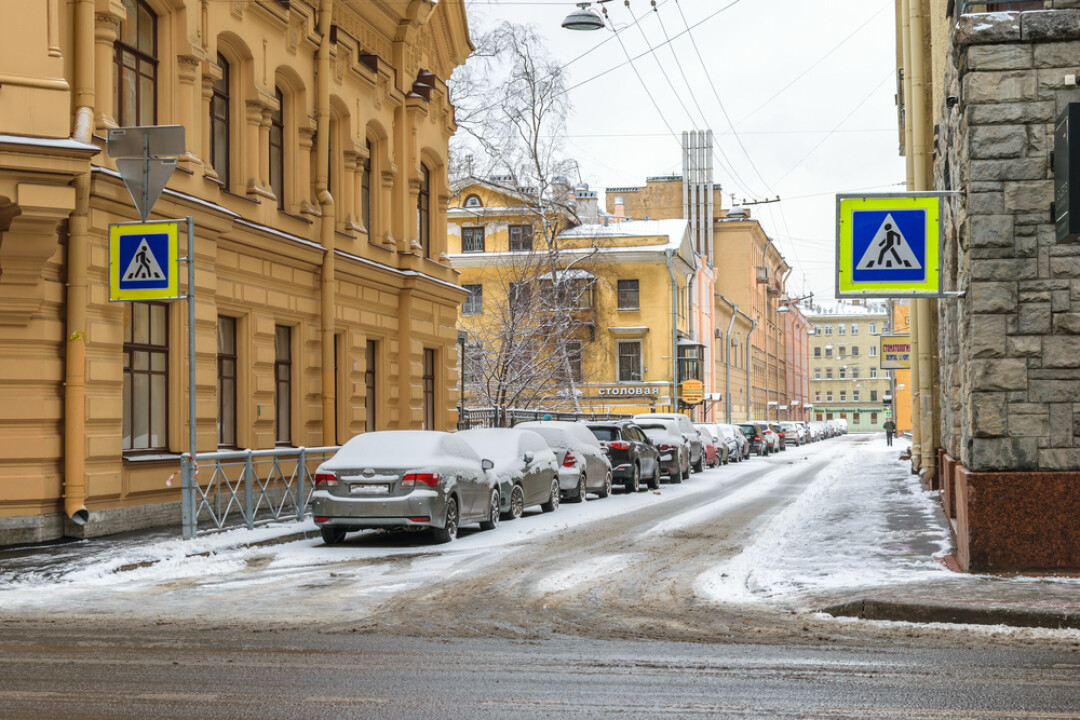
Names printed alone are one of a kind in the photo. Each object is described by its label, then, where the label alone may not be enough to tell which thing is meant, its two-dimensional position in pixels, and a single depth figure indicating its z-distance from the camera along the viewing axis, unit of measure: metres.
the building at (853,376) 156.75
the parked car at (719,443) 43.16
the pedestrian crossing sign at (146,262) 14.79
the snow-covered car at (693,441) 37.92
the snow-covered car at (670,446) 31.62
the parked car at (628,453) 27.56
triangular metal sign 14.67
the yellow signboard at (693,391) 61.78
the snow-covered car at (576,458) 23.88
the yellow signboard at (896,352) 44.34
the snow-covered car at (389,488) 15.59
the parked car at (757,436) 55.56
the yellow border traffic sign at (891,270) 11.56
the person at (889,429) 73.94
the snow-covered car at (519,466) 19.52
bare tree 42.03
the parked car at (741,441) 49.89
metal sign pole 15.13
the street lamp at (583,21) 28.68
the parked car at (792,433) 78.06
